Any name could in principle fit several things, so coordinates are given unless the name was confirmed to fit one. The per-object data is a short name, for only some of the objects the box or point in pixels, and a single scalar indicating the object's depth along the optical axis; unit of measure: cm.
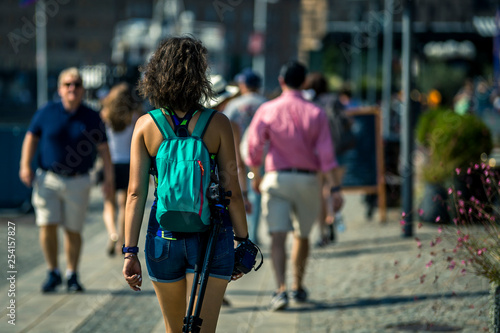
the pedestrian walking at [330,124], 1867
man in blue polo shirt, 1454
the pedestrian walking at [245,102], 1692
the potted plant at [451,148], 2034
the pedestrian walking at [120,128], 1841
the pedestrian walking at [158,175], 748
